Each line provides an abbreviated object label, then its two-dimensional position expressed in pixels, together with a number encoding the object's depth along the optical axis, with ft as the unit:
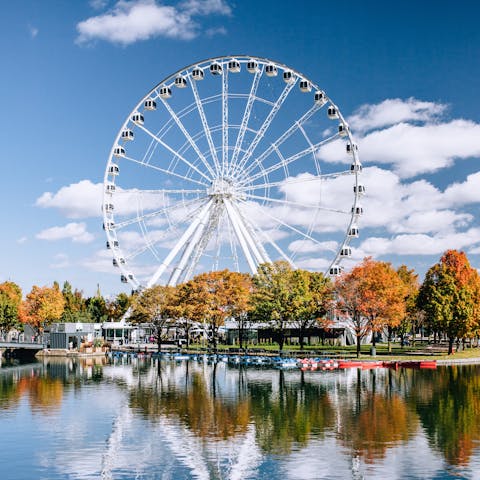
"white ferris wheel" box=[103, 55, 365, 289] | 289.94
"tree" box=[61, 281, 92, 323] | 426.10
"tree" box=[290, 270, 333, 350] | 296.30
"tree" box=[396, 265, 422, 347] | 349.61
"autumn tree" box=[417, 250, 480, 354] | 294.46
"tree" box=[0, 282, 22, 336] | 409.69
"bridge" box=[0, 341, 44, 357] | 359.46
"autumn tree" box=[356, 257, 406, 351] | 277.85
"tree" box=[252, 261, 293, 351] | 298.15
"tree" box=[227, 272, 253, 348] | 309.22
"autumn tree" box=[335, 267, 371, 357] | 279.81
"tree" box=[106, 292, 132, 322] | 495.41
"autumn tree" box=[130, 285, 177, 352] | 337.04
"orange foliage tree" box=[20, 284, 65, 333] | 406.62
